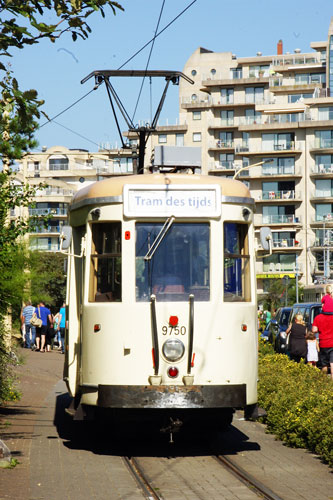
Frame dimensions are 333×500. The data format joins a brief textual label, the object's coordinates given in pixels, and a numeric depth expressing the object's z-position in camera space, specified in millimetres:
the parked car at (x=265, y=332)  38125
